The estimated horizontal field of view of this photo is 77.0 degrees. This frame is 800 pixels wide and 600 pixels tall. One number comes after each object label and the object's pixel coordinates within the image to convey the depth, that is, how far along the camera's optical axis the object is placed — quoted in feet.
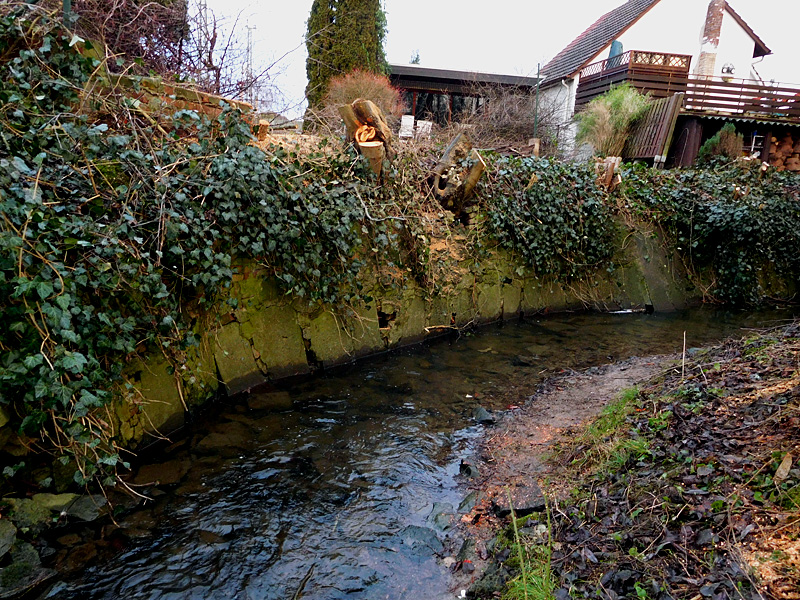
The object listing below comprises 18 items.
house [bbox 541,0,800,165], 45.16
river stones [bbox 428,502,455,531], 10.67
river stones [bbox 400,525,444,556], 9.95
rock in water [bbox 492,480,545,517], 10.10
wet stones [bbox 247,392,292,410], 15.62
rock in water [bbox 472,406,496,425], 15.49
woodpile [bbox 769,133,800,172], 48.83
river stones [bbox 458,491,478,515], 11.10
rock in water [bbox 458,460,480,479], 12.60
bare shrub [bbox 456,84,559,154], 40.35
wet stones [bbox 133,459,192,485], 11.64
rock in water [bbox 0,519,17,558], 8.57
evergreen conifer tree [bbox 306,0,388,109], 40.32
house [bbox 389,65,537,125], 51.01
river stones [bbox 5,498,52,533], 9.23
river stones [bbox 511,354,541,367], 20.75
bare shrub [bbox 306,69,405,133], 33.68
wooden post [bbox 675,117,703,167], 43.62
